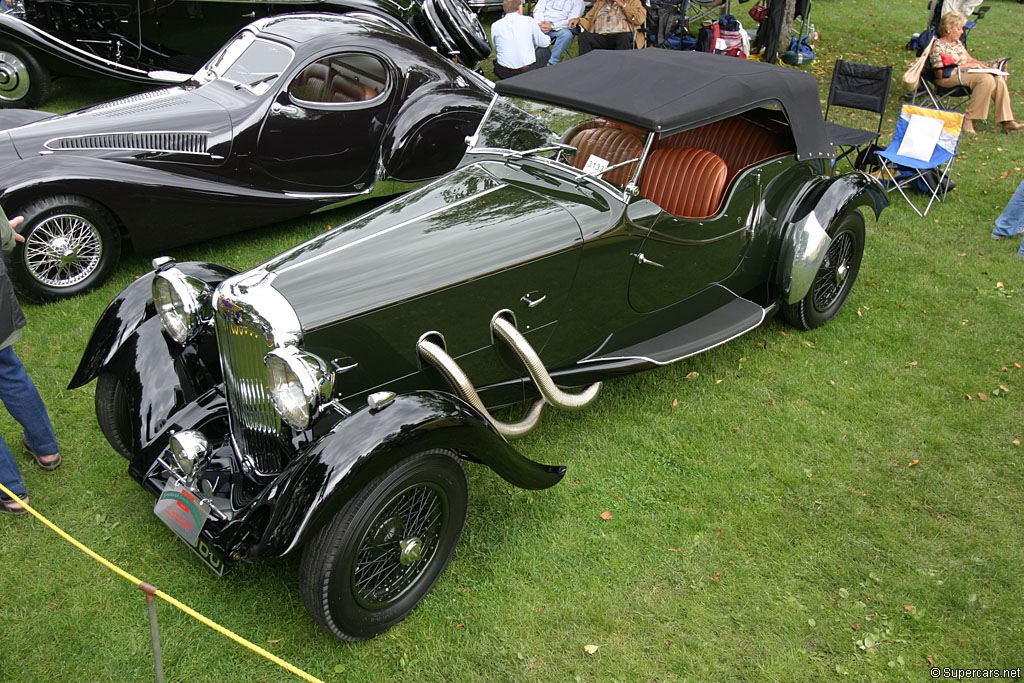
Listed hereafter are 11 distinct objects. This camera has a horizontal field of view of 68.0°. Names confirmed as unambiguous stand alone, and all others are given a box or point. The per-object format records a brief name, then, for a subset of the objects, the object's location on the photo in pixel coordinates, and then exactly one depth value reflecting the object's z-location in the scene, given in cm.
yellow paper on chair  701
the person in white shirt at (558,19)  1097
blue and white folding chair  705
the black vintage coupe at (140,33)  809
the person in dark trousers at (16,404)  340
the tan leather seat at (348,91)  621
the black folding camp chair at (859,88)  779
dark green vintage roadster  291
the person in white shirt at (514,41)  942
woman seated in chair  900
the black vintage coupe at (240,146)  523
